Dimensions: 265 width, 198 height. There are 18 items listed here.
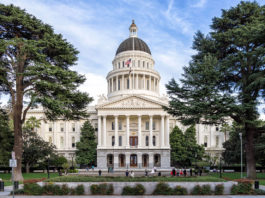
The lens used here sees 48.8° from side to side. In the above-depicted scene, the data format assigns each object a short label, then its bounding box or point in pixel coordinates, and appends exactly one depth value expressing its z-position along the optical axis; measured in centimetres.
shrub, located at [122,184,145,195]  1986
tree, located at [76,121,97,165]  6906
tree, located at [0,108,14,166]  4344
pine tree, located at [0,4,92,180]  2775
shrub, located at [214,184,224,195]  2003
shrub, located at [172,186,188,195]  1994
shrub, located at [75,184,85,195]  2005
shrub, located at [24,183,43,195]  1995
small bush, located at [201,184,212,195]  1998
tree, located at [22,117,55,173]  5484
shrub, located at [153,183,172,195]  1992
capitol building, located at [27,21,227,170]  6706
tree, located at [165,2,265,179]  2730
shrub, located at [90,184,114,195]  2002
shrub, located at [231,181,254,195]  2008
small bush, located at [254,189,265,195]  1994
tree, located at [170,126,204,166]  6619
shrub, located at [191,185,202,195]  1994
